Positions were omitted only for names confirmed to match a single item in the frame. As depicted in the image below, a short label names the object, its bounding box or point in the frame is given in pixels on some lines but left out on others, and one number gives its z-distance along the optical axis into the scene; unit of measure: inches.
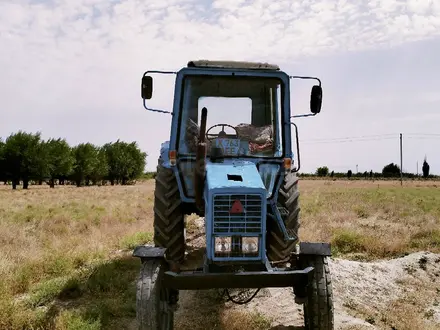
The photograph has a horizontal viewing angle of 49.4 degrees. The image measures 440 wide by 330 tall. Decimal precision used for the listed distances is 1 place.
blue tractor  175.0
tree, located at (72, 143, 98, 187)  2524.6
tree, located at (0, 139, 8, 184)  1957.4
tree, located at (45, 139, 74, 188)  2124.8
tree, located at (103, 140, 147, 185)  3004.4
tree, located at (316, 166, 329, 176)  4323.3
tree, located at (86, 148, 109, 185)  2659.5
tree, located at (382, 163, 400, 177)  3749.3
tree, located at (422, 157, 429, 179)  3718.0
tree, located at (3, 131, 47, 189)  1973.4
